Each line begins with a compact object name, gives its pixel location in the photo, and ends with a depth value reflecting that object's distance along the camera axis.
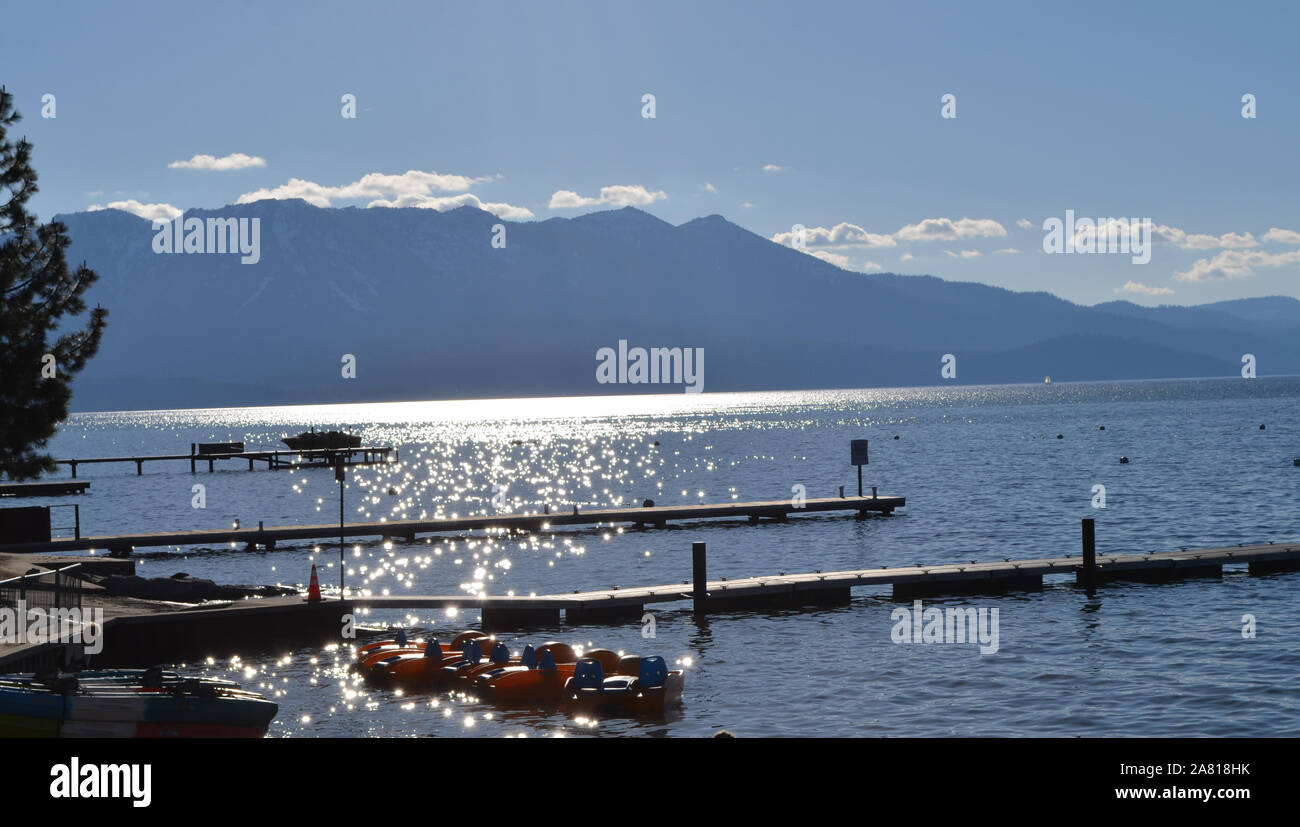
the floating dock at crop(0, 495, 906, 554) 60.61
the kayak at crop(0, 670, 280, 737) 18.31
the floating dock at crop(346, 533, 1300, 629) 38.16
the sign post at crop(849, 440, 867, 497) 67.72
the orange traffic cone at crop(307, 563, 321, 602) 34.97
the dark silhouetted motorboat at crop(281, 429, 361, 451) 147.75
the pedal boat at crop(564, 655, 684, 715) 26.42
